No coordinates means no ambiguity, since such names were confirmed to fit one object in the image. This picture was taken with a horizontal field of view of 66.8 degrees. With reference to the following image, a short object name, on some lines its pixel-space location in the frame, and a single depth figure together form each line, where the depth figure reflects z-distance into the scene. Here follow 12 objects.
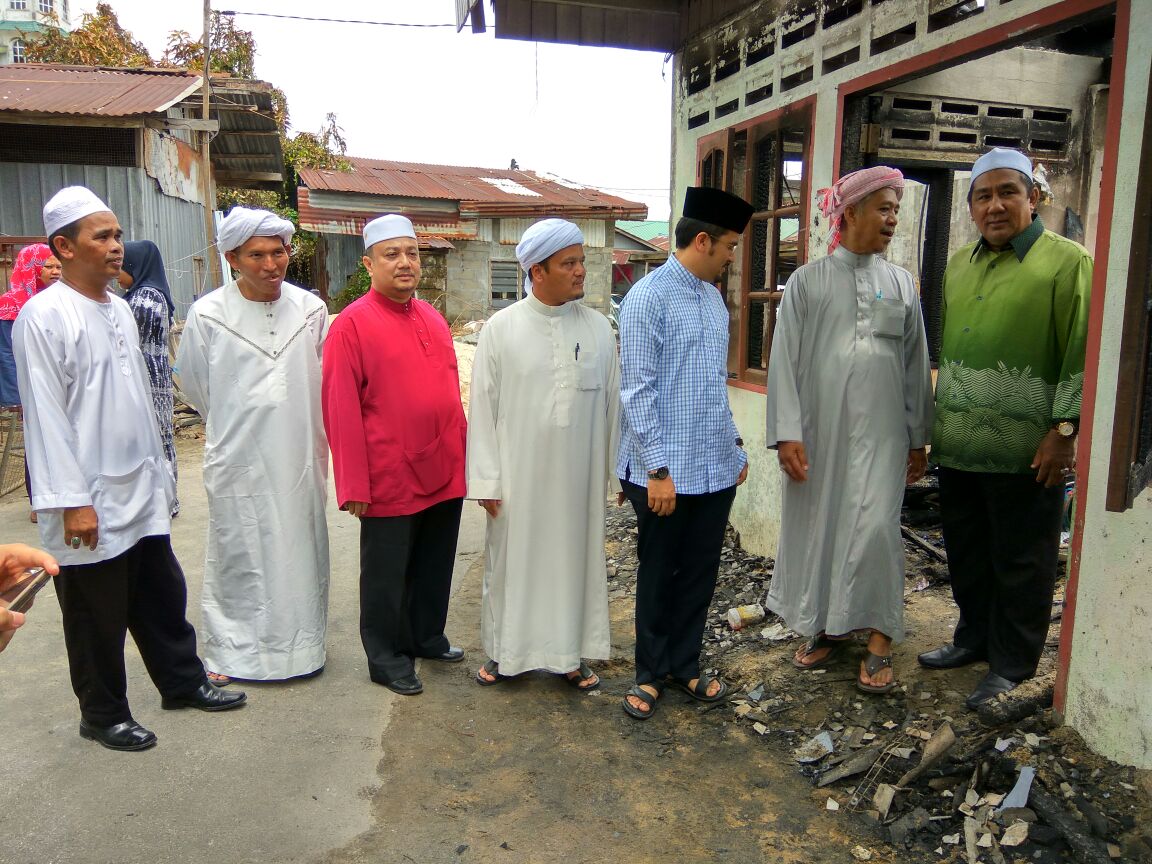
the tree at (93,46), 18.25
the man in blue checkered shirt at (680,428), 3.15
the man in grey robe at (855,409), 3.30
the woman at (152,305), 5.29
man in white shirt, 2.73
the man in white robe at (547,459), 3.38
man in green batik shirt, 2.99
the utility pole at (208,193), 10.76
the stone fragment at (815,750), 3.06
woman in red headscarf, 6.22
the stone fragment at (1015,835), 2.43
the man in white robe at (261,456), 3.39
